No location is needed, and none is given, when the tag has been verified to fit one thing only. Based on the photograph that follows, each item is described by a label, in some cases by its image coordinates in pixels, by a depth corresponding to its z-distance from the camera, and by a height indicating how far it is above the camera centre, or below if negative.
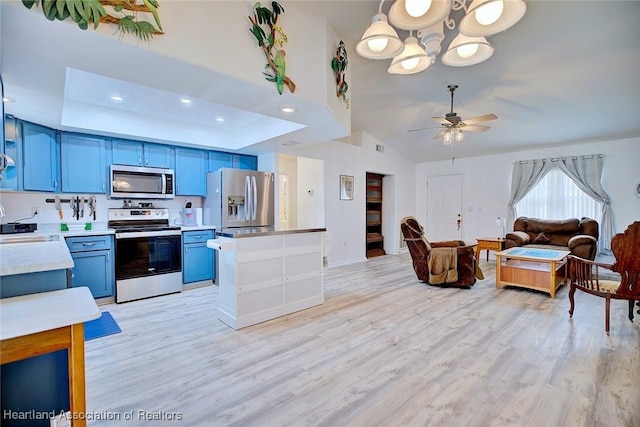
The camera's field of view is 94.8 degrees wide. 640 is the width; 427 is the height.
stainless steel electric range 3.79 -0.62
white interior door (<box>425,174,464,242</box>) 7.59 +0.04
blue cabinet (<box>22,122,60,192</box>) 3.29 +0.58
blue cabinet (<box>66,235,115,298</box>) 3.46 -0.67
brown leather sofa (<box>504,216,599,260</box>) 4.88 -0.47
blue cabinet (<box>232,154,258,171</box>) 5.23 +0.85
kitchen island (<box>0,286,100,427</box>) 1.05 -0.46
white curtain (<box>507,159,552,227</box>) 6.30 +0.71
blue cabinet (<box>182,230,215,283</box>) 4.36 -0.74
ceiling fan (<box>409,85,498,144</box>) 4.12 +1.24
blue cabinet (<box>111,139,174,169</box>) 4.06 +0.79
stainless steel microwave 3.99 +0.37
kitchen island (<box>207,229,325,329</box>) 3.00 -0.73
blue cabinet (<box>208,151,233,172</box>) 4.92 +0.83
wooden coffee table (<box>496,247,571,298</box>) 3.98 -0.86
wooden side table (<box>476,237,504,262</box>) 5.70 -0.69
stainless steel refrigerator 4.54 +0.15
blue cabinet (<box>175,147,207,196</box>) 4.60 +0.59
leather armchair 4.38 -0.78
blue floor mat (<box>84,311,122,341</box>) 2.84 -1.22
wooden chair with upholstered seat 2.68 -0.57
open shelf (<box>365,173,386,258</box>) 7.38 -0.15
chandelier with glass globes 1.99 +1.37
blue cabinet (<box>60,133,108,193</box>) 3.68 +0.58
